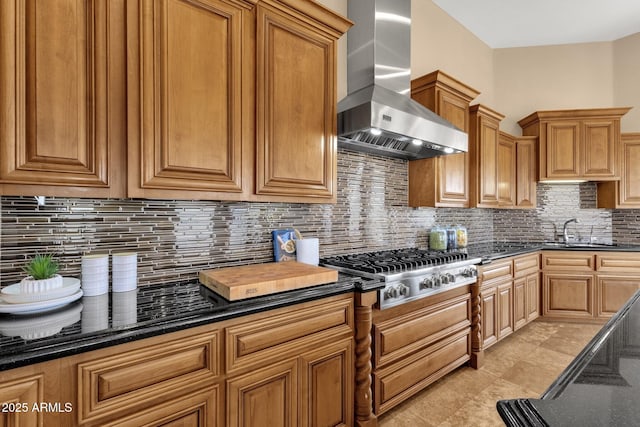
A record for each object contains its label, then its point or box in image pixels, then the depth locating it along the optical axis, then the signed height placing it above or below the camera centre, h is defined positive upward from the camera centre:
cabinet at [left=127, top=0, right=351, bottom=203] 1.32 +0.57
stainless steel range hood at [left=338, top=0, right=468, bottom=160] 2.05 +0.87
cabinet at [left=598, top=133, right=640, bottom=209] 3.83 +0.45
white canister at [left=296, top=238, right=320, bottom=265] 2.01 -0.24
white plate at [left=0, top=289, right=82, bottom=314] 1.06 -0.32
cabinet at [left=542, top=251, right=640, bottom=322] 3.54 -0.81
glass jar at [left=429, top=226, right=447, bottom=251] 3.08 -0.26
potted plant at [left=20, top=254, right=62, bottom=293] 1.13 -0.24
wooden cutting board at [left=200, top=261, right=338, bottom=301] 1.37 -0.31
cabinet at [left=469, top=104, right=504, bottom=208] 3.24 +0.62
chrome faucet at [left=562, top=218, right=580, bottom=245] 4.05 -0.23
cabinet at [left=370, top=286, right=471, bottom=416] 1.85 -0.88
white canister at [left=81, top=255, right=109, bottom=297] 1.34 -0.26
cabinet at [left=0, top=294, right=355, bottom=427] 0.93 -0.59
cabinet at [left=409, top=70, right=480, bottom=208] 2.75 +0.48
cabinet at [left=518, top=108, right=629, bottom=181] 3.77 +0.85
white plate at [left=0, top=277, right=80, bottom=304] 1.09 -0.29
